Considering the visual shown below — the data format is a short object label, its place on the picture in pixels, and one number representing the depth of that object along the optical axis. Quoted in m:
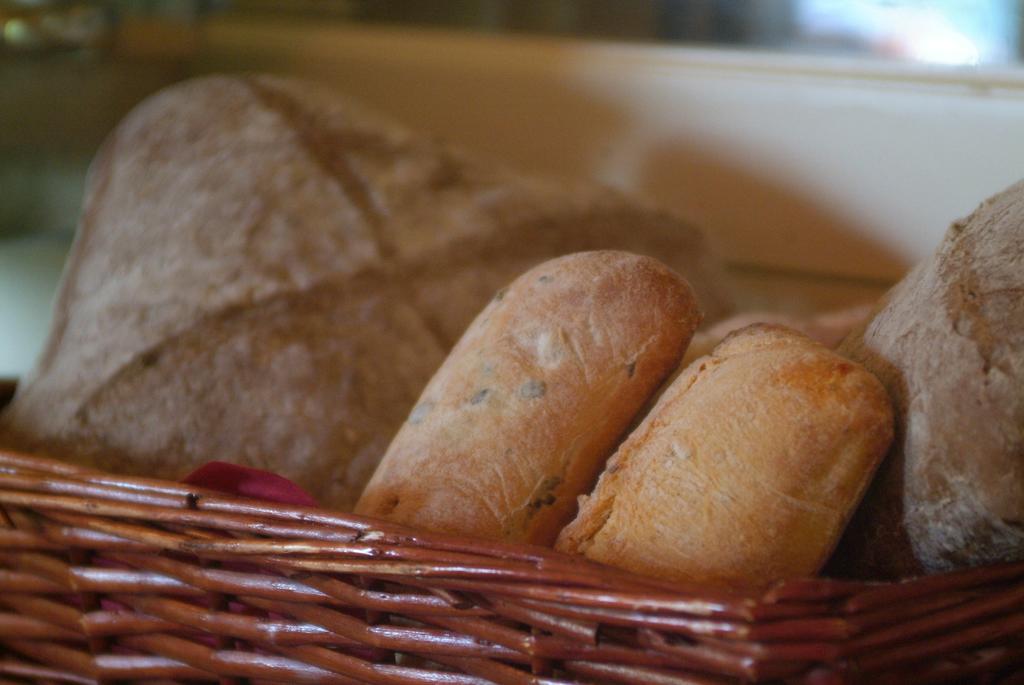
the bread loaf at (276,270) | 0.93
